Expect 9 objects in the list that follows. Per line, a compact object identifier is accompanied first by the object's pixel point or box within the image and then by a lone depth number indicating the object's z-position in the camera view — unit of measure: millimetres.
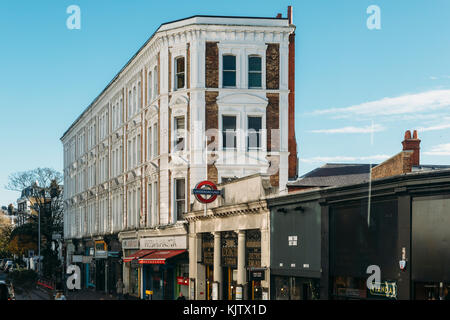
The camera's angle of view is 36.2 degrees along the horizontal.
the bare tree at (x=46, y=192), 100969
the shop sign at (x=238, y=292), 33000
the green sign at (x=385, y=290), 21922
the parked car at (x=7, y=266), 104569
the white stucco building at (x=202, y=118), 42250
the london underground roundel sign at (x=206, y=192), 37625
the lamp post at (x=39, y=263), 91712
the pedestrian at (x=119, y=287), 52759
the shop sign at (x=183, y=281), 41812
